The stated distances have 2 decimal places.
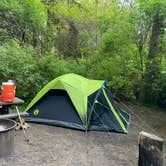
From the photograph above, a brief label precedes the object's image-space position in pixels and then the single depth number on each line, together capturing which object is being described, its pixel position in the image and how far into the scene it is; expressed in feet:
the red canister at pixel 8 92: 9.99
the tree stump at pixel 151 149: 7.31
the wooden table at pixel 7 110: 10.36
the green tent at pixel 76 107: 11.86
